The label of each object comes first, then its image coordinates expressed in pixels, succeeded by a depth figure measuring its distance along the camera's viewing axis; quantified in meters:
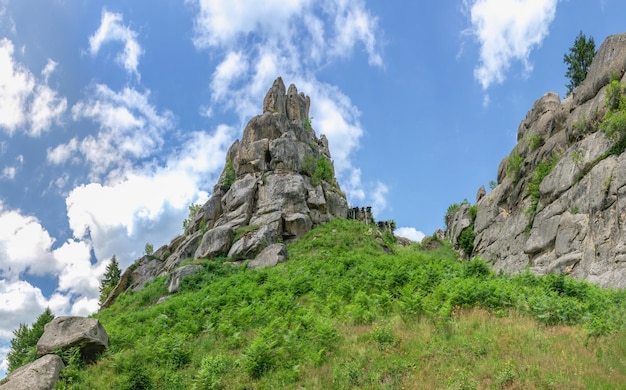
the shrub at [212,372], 11.01
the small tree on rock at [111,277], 55.11
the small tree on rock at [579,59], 44.97
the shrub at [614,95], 26.44
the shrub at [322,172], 48.88
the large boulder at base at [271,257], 32.16
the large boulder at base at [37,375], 12.31
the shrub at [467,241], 41.35
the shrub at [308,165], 49.41
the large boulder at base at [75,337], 14.50
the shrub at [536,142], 36.25
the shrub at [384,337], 11.35
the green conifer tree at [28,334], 41.78
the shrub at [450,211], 63.74
